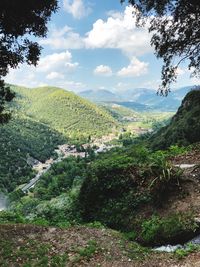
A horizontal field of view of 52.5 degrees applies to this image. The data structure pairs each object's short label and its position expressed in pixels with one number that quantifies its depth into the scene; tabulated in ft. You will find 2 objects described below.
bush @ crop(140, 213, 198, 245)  21.26
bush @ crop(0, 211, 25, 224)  27.39
